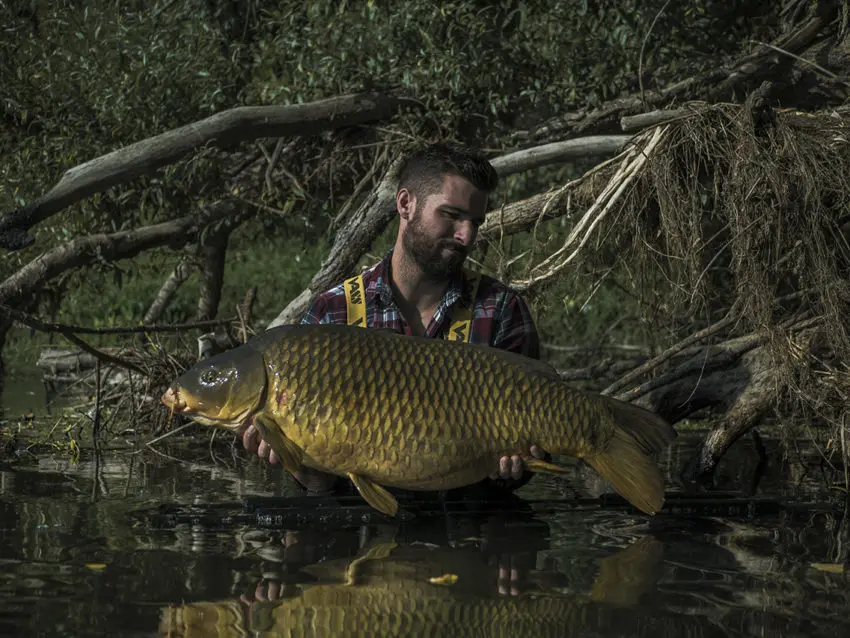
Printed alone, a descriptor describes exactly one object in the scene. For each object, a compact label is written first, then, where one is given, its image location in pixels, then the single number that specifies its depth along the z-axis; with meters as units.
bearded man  4.20
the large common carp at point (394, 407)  3.51
